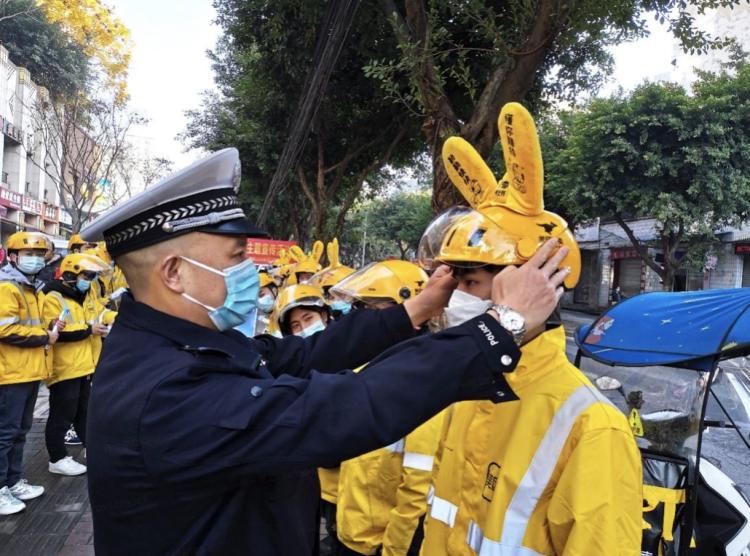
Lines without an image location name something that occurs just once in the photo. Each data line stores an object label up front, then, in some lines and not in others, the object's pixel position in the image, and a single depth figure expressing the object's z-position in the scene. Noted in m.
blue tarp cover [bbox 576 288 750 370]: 2.64
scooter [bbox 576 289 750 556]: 2.58
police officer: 1.14
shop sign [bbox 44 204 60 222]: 33.45
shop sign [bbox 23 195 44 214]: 29.67
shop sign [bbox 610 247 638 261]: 26.14
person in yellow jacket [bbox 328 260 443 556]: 2.39
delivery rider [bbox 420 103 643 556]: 1.46
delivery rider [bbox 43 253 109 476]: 5.07
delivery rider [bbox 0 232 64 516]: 4.32
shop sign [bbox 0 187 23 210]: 26.34
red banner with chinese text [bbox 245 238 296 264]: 17.30
